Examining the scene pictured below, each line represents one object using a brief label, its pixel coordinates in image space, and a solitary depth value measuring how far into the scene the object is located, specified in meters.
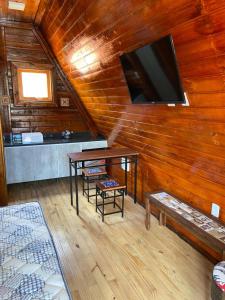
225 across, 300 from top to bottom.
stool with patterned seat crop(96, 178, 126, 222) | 2.80
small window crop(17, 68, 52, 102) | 3.78
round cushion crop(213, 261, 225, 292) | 1.31
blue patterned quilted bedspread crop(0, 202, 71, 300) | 1.20
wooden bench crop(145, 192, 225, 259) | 1.78
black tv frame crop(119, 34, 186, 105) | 1.59
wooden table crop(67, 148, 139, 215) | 2.94
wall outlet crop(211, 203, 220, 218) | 2.04
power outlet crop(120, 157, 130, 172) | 3.60
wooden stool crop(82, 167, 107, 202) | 3.33
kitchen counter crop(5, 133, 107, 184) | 3.55
